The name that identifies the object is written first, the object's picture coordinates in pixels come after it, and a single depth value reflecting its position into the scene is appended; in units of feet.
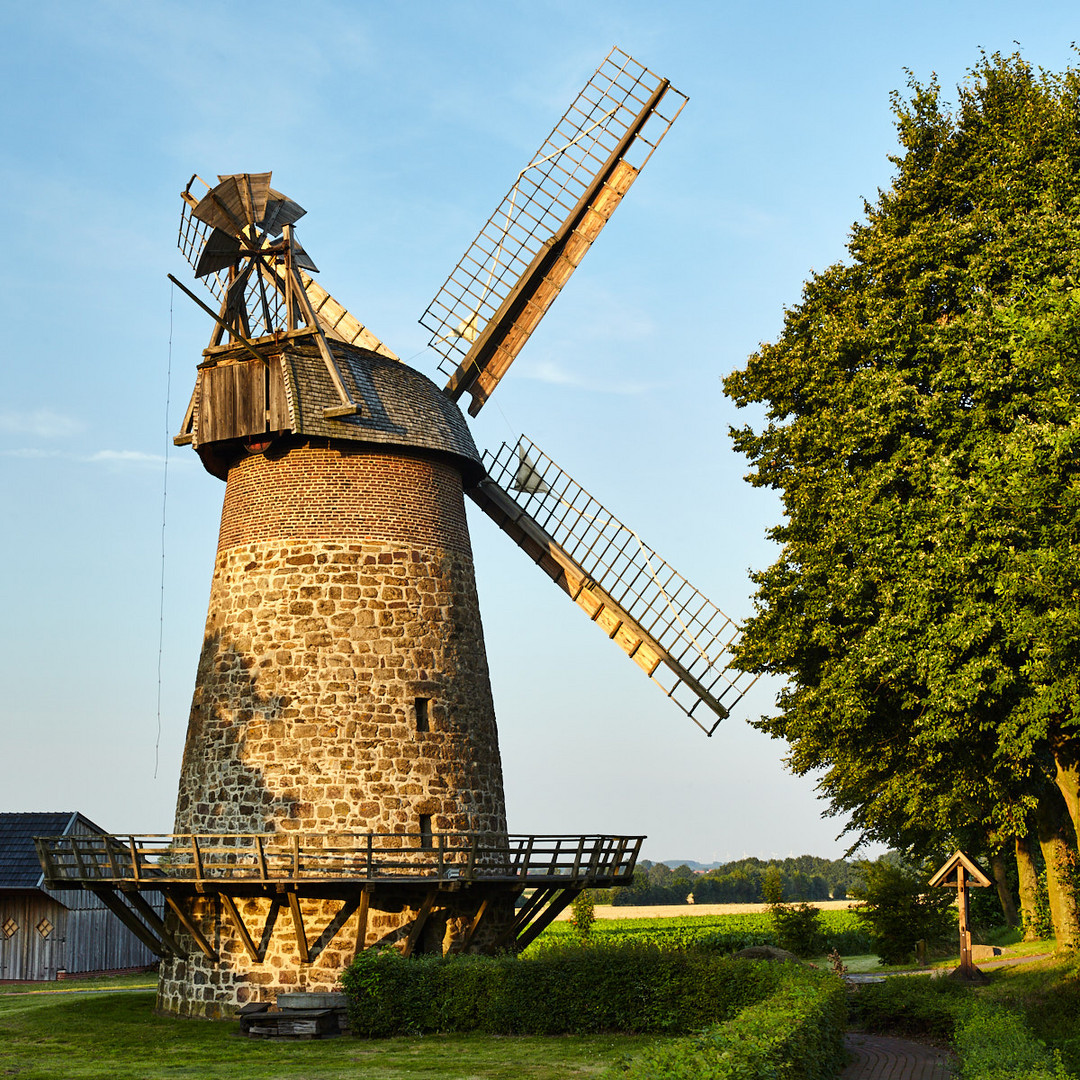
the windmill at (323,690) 64.13
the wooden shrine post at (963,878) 83.26
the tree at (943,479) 60.23
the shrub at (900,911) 118.73
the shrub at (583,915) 134.82
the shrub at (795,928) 134.62
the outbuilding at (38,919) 102.53
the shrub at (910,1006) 63.36
